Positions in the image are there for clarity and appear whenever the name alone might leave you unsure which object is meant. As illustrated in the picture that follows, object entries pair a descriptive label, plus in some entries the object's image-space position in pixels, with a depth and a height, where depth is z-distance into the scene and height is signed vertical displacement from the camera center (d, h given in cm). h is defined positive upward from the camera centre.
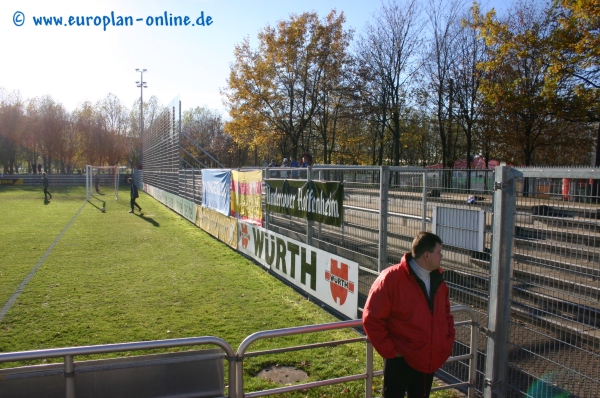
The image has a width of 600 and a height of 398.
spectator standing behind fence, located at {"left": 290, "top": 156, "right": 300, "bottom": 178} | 1802 +21
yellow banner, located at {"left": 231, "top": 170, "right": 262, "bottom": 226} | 1112 -70
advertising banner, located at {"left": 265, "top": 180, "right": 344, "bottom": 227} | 743 -55
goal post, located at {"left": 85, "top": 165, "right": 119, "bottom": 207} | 3646 -232
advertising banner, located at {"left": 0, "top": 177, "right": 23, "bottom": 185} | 5281 -185
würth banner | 686 -172
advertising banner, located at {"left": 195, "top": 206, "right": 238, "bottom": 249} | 1324 -182
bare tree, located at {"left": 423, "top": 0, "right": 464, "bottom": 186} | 2606 +534
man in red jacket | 324 -100
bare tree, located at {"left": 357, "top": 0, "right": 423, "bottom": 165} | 2822 +617
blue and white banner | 1393 -70
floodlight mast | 6306 +1101
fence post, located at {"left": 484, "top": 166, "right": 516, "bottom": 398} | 408 -96
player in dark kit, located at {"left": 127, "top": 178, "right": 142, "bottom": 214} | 2358 -127
